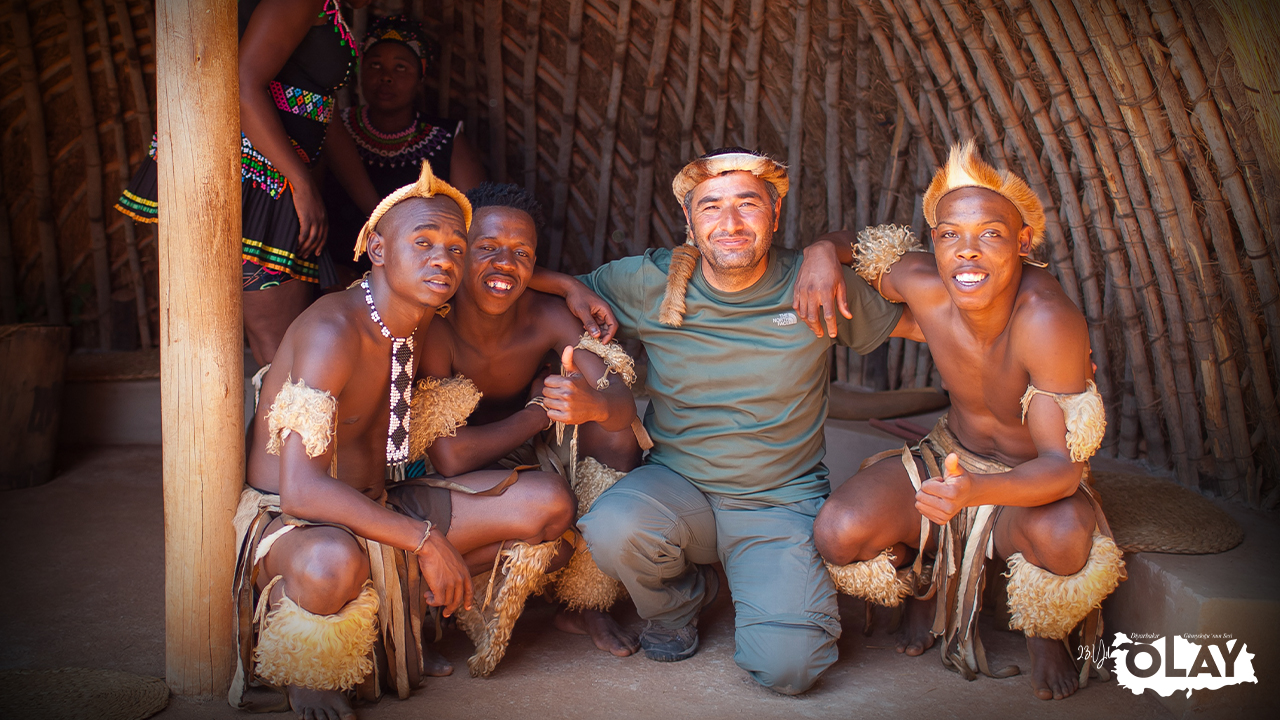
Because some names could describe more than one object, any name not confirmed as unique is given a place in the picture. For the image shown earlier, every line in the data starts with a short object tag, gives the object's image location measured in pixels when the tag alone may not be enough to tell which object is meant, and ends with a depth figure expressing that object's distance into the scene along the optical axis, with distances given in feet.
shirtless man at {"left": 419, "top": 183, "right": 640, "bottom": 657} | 7.94
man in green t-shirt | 7.90
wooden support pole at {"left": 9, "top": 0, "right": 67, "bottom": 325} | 13.70
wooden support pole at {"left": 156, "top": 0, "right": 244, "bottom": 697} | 6.65
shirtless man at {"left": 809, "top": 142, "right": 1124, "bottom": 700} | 7.07
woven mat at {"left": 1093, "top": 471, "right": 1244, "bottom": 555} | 7.81
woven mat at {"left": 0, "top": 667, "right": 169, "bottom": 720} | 6.59
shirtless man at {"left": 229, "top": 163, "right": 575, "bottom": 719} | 6.50
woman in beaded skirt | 8.17
